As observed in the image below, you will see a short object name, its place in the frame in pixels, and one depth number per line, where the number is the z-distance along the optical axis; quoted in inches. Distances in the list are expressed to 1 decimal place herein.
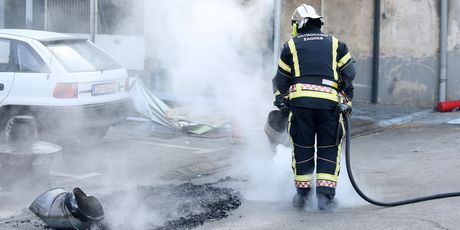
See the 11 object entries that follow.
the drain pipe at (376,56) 569.3
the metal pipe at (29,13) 527.9
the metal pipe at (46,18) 499.5
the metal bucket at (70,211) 218.1
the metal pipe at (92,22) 433.7
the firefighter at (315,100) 242.5
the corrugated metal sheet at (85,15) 363.9
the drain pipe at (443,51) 538.9
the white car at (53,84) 339.6
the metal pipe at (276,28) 388.4
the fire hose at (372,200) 243.4
